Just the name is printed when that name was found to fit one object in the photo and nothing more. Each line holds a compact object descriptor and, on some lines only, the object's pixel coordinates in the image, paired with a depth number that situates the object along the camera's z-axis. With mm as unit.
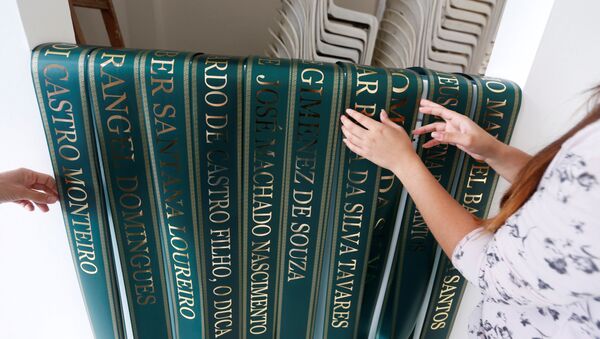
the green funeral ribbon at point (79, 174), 664
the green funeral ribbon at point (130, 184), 672
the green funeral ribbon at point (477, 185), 776
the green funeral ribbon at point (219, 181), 686
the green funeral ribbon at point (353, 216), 721
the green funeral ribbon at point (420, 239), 757
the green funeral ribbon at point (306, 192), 708
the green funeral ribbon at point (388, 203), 733
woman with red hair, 454
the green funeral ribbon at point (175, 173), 674
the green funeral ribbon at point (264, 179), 696
